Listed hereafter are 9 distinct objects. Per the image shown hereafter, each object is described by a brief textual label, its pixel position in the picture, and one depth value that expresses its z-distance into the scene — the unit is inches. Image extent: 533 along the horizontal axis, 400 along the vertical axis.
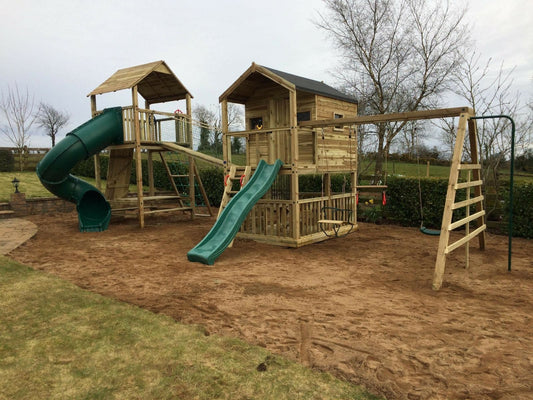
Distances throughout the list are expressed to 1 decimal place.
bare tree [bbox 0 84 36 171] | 956.6
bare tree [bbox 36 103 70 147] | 1768.0
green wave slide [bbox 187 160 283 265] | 292.2
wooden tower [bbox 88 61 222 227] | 462.6
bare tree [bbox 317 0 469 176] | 679.1
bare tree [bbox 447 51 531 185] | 437.1
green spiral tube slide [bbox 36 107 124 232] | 424.5
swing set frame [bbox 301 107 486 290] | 226.5
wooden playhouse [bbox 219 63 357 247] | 352.5
